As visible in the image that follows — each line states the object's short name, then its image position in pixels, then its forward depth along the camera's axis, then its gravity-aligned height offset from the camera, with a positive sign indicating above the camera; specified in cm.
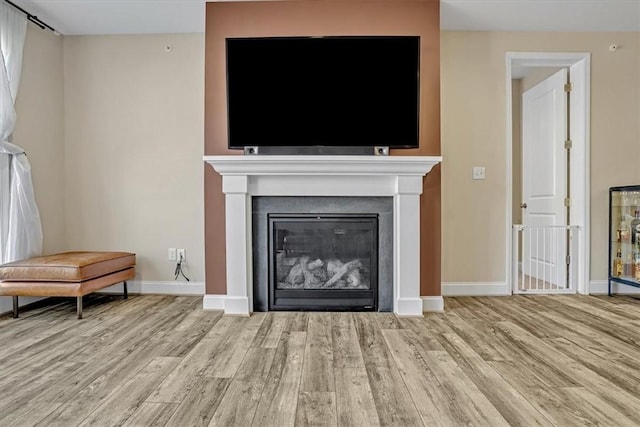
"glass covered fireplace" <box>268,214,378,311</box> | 317 -44
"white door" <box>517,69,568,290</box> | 397 +25
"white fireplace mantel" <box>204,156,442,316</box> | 297 +13
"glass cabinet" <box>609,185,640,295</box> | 352 -26
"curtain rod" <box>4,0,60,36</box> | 317 +159
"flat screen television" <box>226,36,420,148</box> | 302 +90
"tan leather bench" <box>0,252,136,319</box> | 292 -52
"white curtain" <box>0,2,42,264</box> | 309 +33
